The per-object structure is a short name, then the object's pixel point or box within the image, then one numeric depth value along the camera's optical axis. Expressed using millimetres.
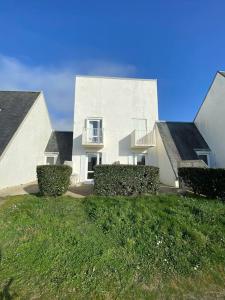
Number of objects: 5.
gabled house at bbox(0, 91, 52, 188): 11258
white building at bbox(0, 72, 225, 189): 14578
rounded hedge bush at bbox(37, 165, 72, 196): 8820
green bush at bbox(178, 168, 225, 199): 7875
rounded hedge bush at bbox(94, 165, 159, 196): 8680
